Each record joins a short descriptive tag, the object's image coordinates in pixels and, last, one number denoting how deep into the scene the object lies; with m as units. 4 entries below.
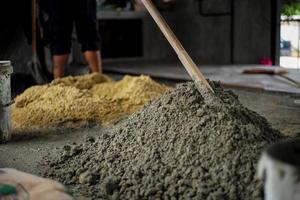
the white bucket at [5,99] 2.43
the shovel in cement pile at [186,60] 2.14
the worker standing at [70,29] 3.91
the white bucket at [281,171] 1.01
